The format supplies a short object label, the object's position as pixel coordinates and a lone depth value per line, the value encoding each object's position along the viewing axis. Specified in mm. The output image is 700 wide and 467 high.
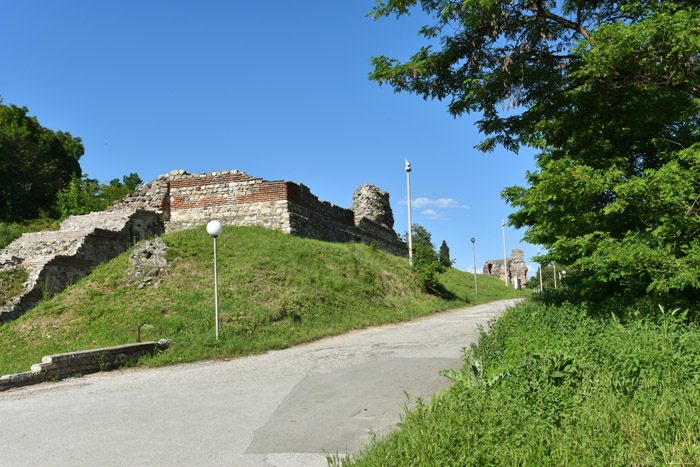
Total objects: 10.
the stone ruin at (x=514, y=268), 55406
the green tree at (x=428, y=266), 22934
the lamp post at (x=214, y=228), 12133
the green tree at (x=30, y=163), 25891
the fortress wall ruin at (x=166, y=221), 14688
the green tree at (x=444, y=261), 24241
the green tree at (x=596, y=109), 7664
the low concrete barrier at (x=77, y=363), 8383
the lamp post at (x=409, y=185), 28108
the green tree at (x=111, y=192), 27281
